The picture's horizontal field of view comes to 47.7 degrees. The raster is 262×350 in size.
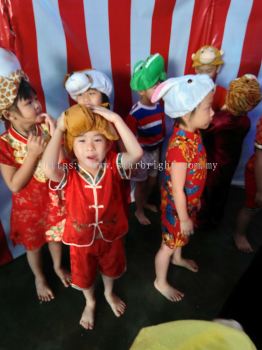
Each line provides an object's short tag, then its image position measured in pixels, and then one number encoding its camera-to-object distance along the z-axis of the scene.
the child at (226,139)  1.69
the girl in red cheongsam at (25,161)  1.23
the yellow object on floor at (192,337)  0.64
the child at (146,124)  1.80
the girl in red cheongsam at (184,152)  1.34
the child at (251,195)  1.65
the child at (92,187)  1.15
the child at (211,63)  1.98
